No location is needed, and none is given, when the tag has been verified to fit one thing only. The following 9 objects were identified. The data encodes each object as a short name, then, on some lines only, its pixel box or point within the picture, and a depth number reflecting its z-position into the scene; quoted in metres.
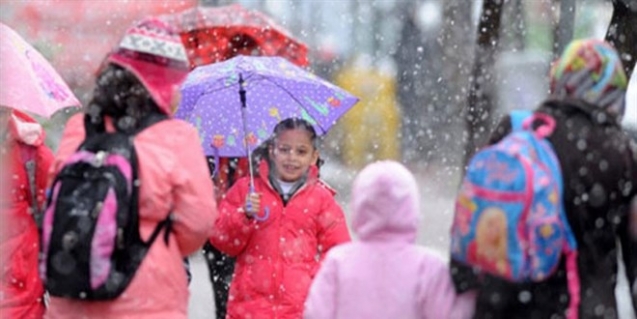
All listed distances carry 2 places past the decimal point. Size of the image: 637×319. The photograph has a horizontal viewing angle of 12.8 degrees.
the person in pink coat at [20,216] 12.36
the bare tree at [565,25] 24.23
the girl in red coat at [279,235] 13.22
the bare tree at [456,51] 33.70
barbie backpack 9.19
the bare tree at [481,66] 17.54
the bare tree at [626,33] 15.47
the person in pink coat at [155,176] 10.25
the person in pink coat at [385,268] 9.92
